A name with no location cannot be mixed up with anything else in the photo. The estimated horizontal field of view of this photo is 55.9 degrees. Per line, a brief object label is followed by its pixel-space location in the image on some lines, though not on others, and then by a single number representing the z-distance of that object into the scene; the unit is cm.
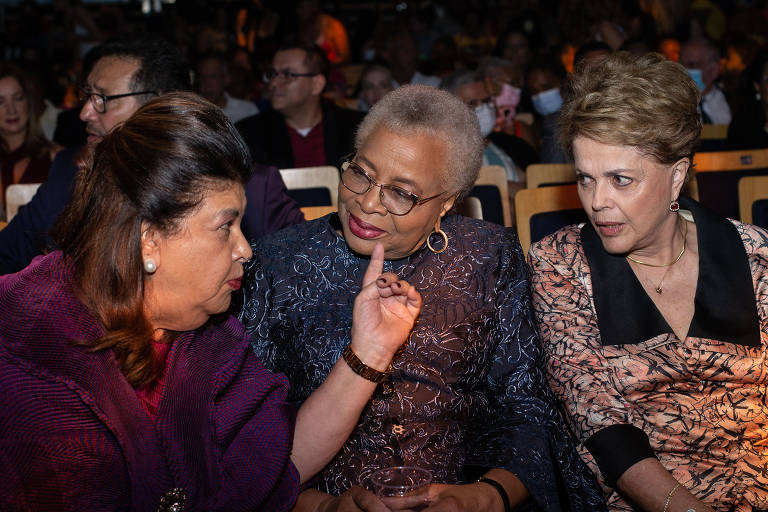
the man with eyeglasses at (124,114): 266
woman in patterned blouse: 193
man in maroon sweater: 489
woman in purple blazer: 137
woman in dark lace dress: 196
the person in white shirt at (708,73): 643
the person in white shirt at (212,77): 656
